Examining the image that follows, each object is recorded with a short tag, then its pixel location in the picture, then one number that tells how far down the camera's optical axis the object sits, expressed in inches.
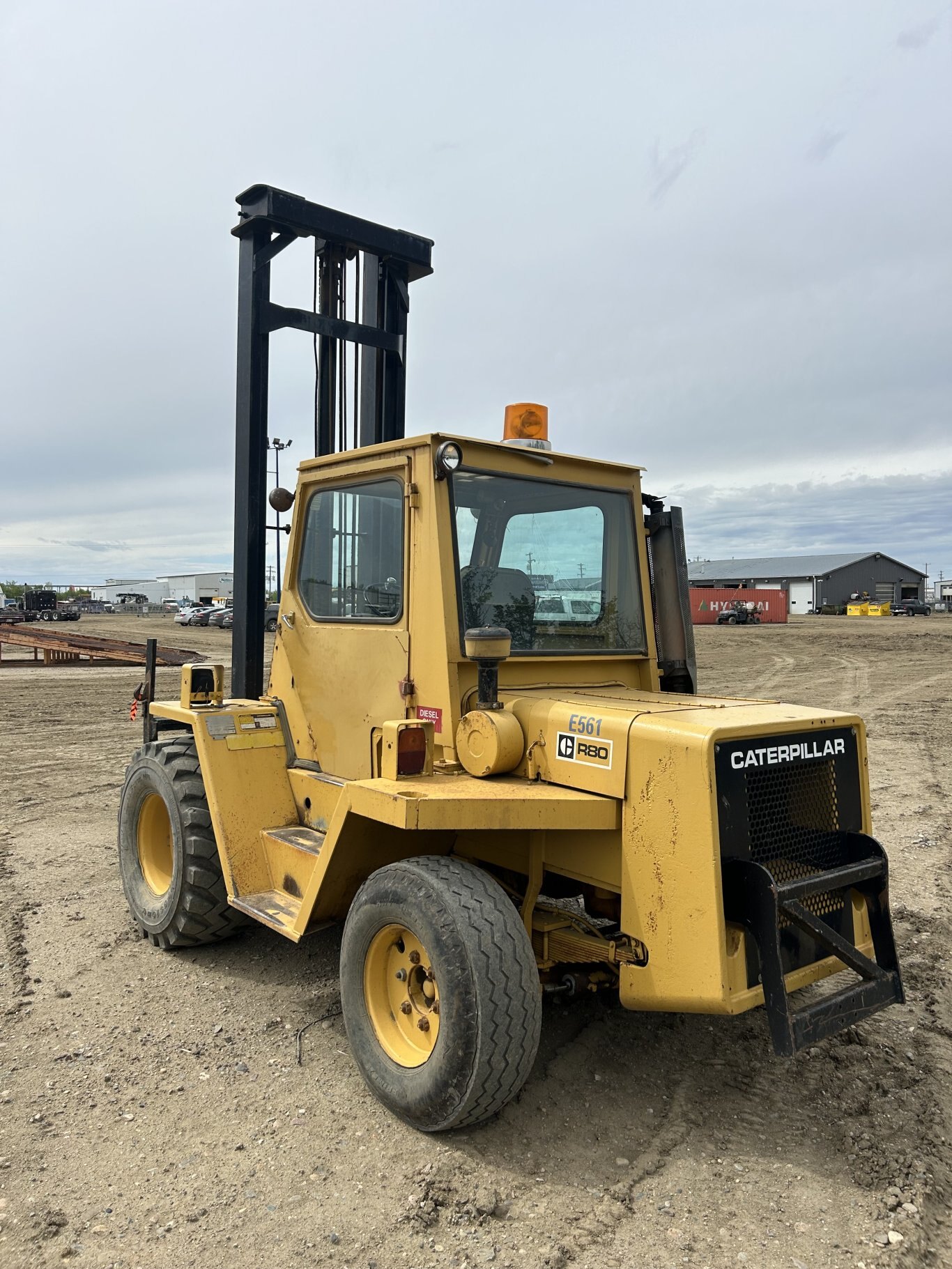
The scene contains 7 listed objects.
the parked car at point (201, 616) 1970.4
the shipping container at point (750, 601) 2041.1
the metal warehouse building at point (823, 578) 2829.7
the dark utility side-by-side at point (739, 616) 1939.0
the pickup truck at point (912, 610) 2483.0
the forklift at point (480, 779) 123.1
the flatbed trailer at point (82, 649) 777.8
